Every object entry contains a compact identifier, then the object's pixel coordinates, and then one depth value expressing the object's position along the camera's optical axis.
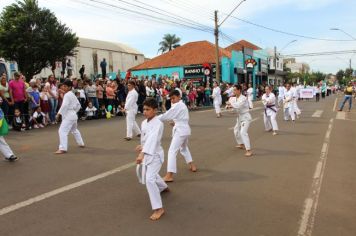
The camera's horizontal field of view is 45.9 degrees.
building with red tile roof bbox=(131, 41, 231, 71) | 49.17
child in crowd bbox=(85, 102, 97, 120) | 18.20
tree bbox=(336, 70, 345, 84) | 148.57
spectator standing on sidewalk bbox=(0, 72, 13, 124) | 14.23
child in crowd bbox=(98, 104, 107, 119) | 19.15
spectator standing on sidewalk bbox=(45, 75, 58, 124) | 16.14
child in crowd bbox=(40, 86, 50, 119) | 15.76
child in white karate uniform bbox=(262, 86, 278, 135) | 13.81
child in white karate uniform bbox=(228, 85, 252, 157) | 10.09
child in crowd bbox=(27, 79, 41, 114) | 15.20
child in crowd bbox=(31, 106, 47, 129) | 15.05
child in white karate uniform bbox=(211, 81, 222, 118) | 20.12
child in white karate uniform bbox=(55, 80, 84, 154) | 10.21
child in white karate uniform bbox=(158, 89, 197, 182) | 7.10
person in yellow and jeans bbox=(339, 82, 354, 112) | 25.78
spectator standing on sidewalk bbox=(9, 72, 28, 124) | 14.66
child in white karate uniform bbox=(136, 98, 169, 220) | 5.27
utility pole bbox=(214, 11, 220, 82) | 34.34
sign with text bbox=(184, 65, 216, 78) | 45.62
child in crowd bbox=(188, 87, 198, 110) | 27.48
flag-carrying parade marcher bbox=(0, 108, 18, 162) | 8.56
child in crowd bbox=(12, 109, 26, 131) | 14.07
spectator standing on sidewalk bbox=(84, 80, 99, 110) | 18.44
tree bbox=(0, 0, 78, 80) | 36.91
